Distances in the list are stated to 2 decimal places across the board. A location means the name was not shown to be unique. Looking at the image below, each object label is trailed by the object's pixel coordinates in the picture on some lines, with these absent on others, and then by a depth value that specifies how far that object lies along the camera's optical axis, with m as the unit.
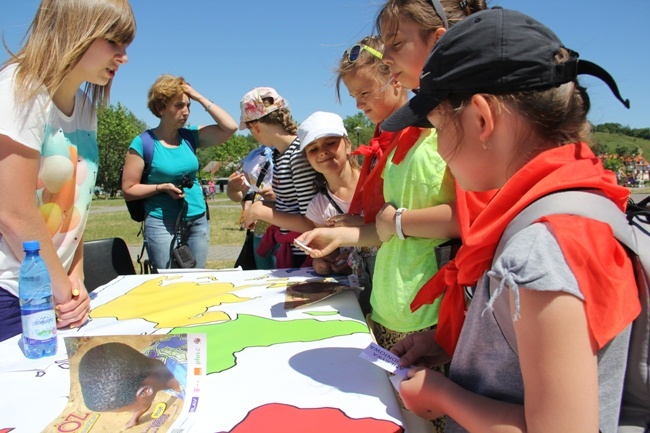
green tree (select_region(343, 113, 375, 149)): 49.89
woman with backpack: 3.47
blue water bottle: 1.33
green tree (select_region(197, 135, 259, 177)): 53.84
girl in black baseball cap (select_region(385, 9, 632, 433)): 0.66
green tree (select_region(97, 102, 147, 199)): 39.97
